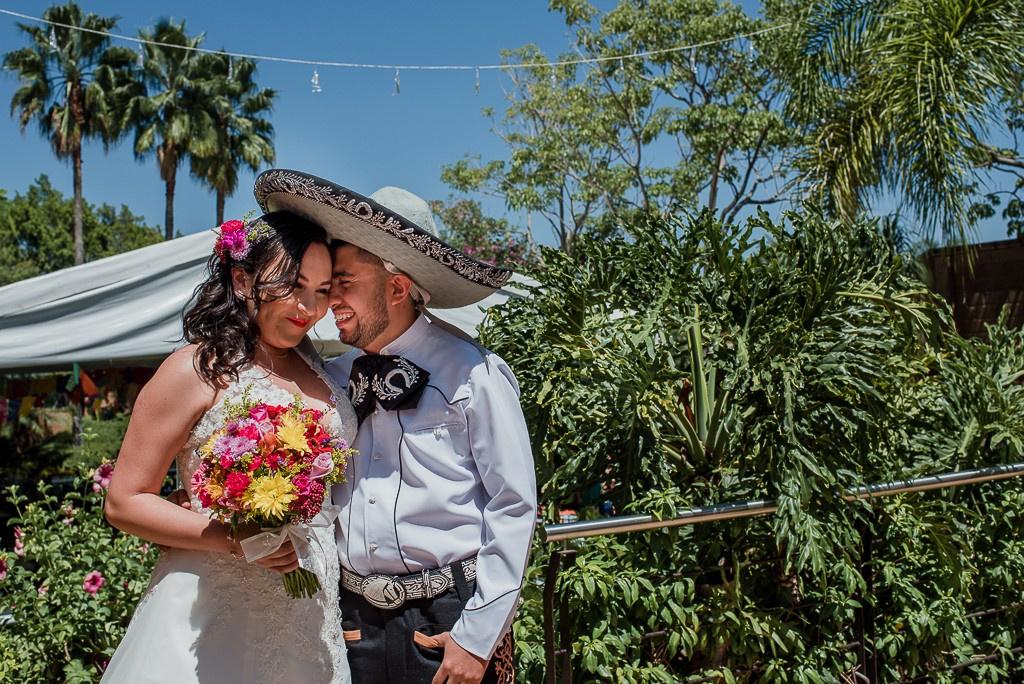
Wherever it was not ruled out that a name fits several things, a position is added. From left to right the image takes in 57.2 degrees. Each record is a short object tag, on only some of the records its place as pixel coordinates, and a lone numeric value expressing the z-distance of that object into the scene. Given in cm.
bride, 183
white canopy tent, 445
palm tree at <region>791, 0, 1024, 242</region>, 738
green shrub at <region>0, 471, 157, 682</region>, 322
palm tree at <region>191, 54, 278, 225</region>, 2634
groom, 187
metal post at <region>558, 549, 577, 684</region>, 259
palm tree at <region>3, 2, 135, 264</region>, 2473
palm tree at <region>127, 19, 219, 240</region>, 2538
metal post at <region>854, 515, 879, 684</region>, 310
